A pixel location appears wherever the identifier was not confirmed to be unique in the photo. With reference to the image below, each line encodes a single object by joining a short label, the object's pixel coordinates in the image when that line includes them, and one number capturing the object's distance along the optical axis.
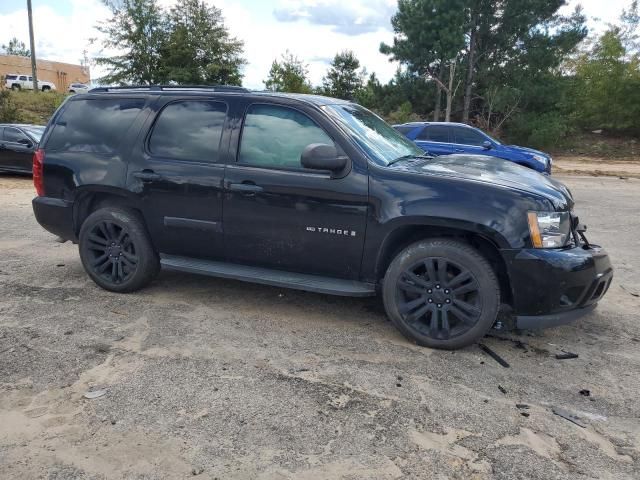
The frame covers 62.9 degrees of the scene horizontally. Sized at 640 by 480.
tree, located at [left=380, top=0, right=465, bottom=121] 25.81
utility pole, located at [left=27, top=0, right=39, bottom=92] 33.59
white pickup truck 48.66
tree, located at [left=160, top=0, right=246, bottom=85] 33.66
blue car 12.65
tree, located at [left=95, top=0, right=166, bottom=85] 33.81
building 62.32
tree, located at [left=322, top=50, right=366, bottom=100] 35.66
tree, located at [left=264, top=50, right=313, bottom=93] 31.70
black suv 3.53
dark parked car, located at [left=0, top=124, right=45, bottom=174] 13.02
